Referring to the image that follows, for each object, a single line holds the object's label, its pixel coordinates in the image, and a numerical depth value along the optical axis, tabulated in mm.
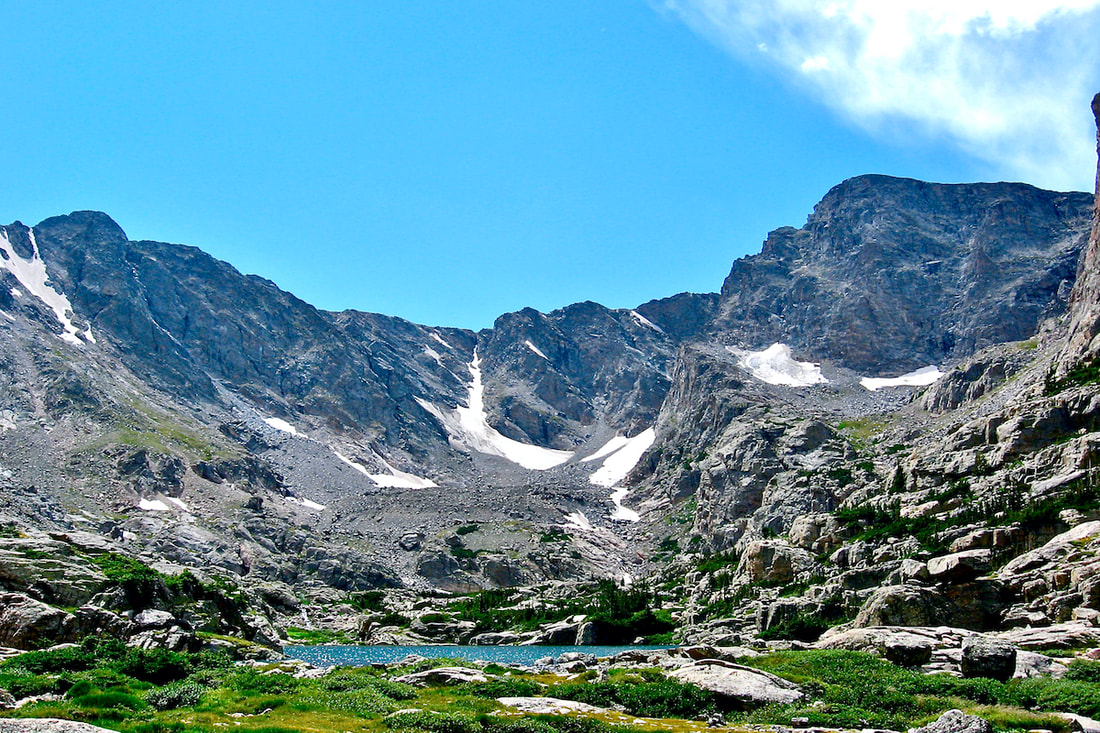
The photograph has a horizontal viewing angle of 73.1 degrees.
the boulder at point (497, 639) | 112875
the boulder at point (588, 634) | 108062
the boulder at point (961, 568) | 63406
